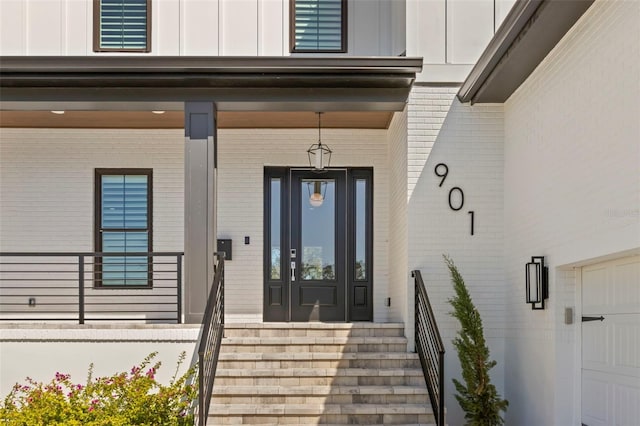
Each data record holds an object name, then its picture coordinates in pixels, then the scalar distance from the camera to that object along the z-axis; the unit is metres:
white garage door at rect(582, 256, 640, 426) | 5.20
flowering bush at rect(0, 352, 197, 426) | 6.19
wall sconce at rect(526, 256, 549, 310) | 6.46
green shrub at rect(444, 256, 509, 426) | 6.67
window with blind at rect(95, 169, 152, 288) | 9.34
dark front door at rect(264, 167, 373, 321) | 9.31
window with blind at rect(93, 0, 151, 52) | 8.66
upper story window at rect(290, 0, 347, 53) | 8.68
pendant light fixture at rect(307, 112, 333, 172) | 8.84
